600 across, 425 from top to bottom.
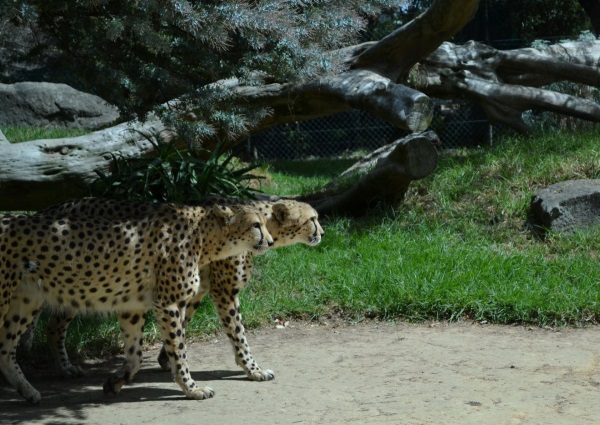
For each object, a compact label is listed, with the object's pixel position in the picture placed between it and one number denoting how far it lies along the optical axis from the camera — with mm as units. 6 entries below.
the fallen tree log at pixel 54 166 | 14609
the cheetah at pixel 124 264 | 10492
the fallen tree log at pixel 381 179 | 16906
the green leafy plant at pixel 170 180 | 13062
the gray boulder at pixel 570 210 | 16937
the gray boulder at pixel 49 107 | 28531
